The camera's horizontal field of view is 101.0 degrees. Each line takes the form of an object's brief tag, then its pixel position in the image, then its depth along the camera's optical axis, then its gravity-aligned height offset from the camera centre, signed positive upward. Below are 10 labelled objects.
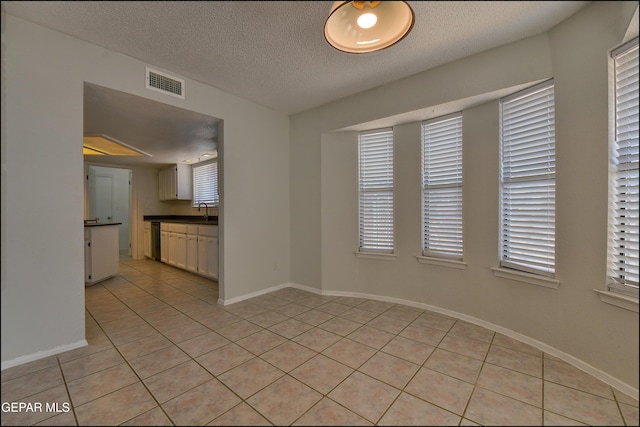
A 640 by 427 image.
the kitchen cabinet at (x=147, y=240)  6.15 -0.70
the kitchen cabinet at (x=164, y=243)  5.39 -0.68
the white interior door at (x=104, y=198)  6.70 +0.31
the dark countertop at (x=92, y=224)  3.86 -0.21
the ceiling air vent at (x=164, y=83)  2.54 +1.27
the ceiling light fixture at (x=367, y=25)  1.59 +1.19
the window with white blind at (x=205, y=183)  5.57 +0.59
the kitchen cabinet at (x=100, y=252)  3.88 -0.65
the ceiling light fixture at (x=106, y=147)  3.84 +1.03
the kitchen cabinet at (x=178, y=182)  5.91 +0.63
